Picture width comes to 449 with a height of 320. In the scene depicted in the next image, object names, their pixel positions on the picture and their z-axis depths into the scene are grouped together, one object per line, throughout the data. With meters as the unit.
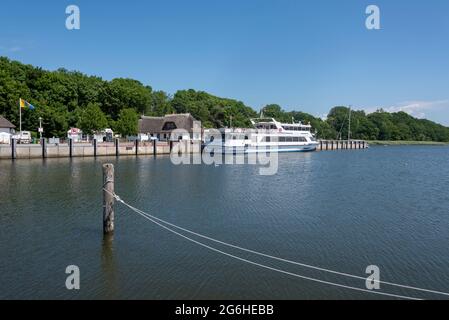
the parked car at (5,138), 56.75
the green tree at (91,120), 71.06
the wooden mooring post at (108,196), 14.25
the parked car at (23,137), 56.44
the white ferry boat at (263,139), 65.88
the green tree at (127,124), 77.94
